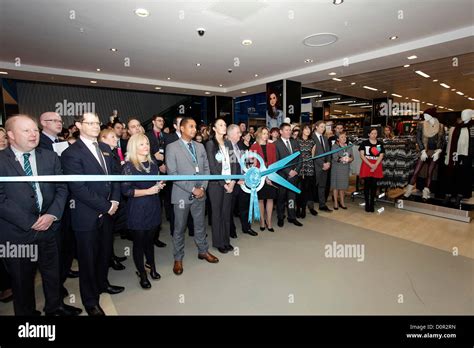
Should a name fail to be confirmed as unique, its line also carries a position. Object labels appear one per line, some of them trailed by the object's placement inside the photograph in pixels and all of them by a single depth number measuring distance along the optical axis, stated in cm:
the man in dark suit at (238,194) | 331
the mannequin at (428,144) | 518
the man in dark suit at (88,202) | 197
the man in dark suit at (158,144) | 403
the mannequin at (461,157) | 473
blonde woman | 235
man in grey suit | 272
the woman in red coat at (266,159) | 395
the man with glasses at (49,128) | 241
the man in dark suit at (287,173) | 411
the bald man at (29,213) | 171
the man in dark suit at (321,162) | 488
